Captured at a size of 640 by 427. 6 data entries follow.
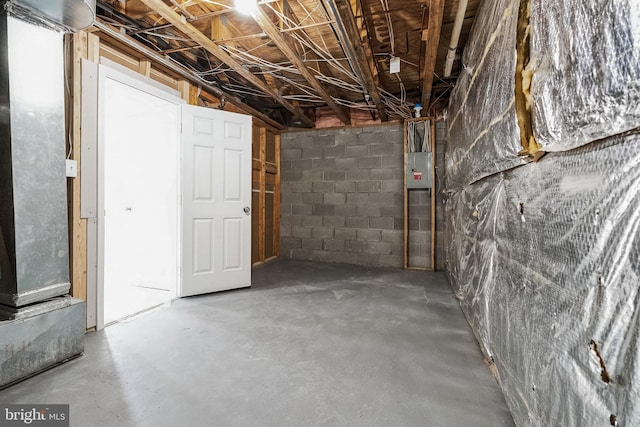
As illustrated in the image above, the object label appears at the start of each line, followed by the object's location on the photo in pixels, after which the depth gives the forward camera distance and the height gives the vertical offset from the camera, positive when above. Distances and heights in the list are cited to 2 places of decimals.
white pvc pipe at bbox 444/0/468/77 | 1.93 +1.38
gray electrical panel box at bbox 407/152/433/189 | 4.00 +0.58
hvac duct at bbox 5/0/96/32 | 1.49 +1.07
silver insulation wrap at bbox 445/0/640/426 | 0.62 -0.02
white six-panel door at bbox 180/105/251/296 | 2.91 +0.11
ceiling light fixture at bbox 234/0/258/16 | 1.87 +1.34
